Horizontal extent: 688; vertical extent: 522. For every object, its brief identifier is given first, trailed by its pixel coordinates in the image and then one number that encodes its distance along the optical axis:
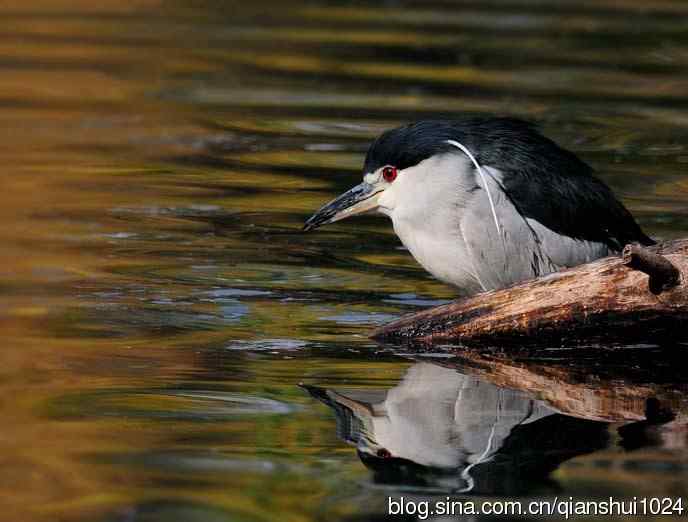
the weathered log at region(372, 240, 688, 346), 11.91
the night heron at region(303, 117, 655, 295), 13.21
